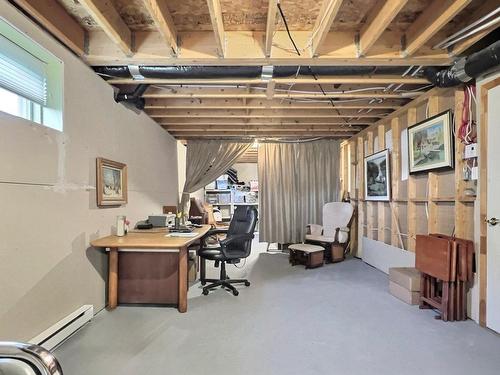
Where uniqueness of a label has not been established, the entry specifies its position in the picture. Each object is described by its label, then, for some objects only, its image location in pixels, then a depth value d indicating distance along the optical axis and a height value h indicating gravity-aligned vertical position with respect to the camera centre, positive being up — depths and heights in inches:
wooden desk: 110.2 -24.6
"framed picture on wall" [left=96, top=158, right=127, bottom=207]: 117.0 +2.1
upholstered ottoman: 191.0 -44.7
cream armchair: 207.8 -31.5
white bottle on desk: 128.6 -17.3
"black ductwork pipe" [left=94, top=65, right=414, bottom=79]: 112.7 +45.8
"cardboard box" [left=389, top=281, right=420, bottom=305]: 125.1 -46.8
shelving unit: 357.7 -17.2
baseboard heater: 84.6 -44.7
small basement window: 78.2 +32.1
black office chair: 141.9 -30.2
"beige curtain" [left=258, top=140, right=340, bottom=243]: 247.3 +2.8
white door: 99.2 -8.6
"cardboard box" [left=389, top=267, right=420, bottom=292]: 125.3 -39.8
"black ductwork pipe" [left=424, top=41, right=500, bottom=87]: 89.6 +41.6
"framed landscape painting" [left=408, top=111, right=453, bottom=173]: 122.0 +20.5
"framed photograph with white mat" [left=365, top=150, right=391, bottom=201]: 177.0 +7.6
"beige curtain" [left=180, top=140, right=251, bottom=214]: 243.4 +24.4
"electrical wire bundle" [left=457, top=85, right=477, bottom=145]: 111.7 +26.2
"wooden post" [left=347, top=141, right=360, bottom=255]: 230.4 -4.5
